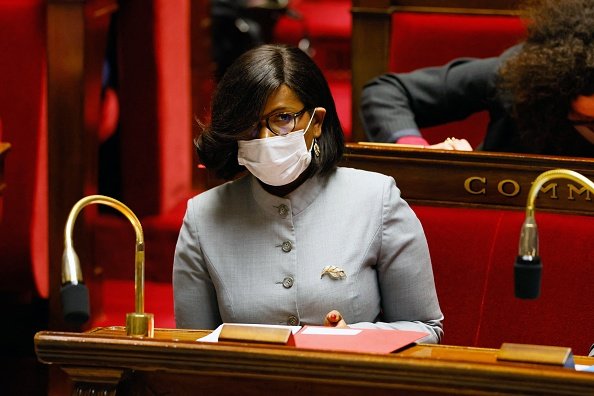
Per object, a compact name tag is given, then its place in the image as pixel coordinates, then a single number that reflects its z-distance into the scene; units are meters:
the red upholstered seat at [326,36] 15.09
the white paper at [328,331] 8.90
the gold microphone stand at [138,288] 8.83
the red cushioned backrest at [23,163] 10.71
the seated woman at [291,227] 9.20
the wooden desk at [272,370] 8.57
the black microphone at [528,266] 8.65
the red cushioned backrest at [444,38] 10.67
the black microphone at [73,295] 8.62
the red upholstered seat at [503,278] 9.58
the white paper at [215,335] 8.89
